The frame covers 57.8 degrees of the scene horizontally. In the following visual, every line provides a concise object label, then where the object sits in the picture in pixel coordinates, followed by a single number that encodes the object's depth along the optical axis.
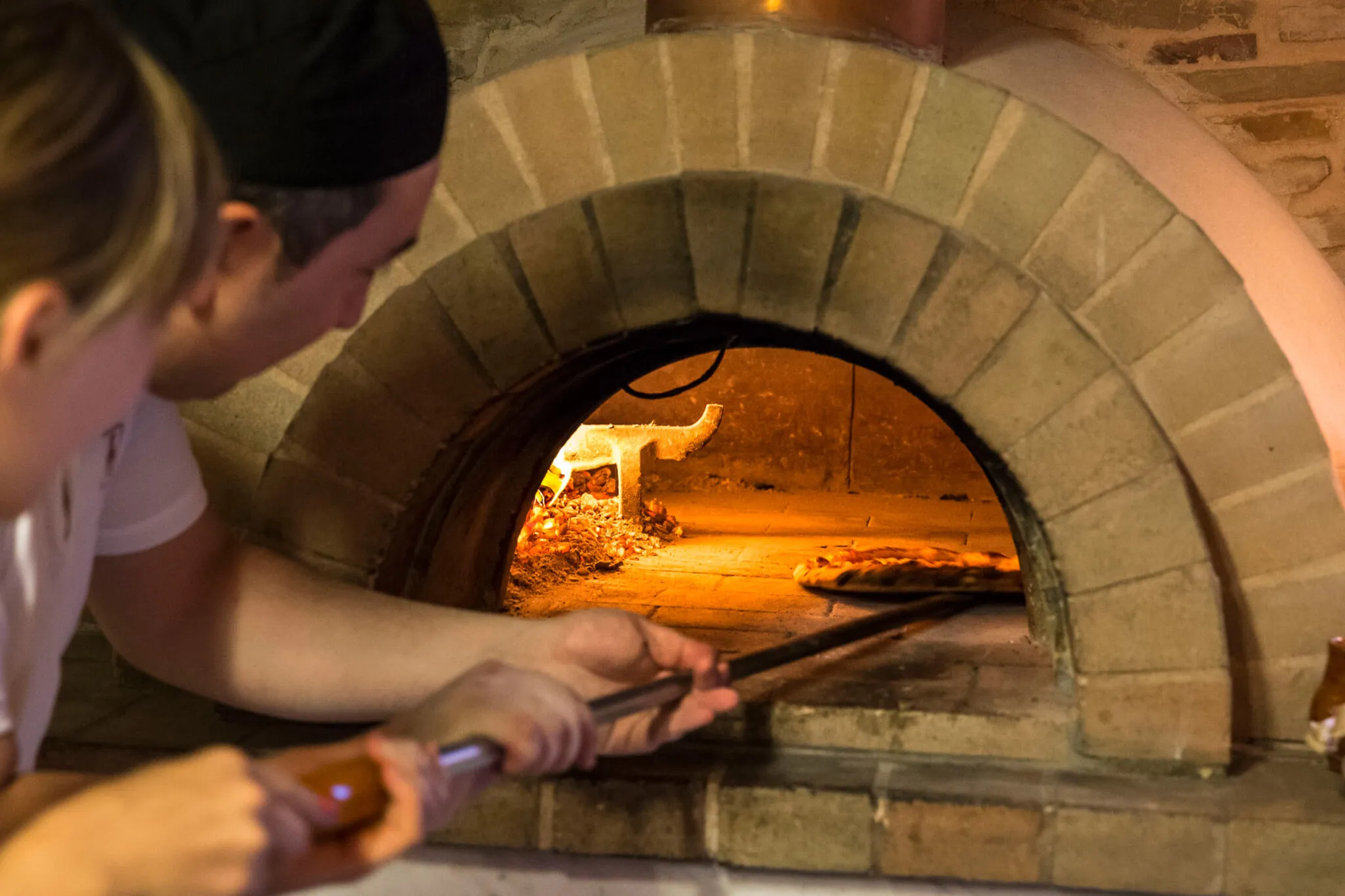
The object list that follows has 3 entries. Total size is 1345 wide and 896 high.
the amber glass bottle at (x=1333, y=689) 1.46
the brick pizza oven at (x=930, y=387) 1.48
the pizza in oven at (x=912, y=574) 2.22
